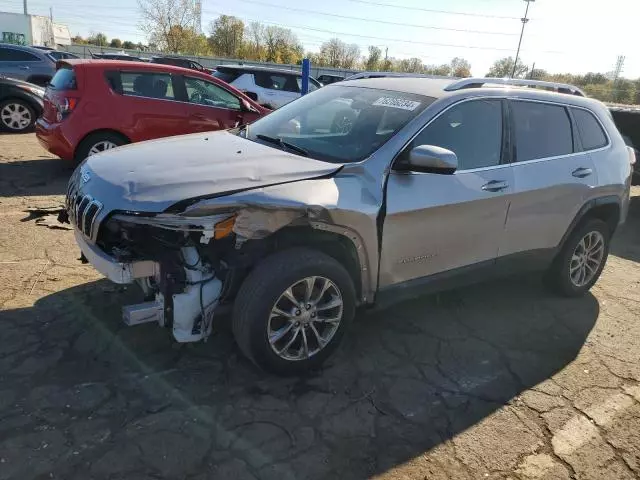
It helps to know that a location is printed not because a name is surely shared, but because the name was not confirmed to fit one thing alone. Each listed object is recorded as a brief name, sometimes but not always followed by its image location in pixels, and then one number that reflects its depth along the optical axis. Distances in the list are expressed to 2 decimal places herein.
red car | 7.04
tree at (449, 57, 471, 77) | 70.94
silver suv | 2.89
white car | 13.11
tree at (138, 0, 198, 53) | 50.81
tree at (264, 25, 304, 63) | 64.00
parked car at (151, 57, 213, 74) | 19.07
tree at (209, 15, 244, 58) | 61.31
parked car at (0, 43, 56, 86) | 13.46
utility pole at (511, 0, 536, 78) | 59.19
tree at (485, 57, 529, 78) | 65.62
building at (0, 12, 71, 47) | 44.94
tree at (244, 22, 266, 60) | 63.06
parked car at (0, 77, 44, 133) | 10.22
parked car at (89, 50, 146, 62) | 22.02
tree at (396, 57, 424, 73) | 71.69
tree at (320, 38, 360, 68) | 69.62
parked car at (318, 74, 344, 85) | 21.69
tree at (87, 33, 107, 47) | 76.72
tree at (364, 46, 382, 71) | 72.31
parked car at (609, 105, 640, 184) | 8.95
